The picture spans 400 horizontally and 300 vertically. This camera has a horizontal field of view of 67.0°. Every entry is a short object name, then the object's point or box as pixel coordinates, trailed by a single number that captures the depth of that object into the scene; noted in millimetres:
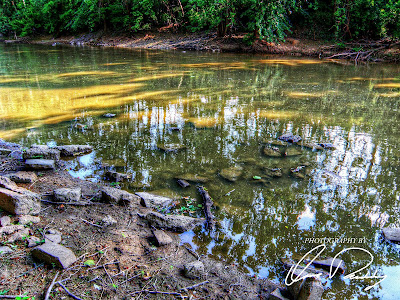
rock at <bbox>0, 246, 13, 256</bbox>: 2446
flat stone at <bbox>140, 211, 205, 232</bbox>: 3229
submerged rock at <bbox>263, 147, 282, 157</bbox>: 5058
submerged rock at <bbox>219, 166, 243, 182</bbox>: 4364
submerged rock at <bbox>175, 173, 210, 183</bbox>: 4297
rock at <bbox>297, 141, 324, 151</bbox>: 5328
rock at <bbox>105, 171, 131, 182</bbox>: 4219
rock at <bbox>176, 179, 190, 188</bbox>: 4117
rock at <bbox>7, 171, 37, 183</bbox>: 3799
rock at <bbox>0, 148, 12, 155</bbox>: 4707
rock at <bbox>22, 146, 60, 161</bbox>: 4422
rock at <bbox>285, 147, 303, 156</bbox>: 5113
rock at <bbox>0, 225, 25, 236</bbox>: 2674
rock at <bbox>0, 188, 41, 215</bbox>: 2945
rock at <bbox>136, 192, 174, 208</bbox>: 3625
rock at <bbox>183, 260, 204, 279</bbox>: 2512
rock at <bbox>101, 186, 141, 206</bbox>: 3550
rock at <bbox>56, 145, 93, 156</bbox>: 4879
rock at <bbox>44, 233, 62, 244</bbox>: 2659
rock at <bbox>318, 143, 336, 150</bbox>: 5328
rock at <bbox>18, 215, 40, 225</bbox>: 2885
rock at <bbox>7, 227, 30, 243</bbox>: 2612
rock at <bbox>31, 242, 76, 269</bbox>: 2367
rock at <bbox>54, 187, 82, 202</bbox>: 3426
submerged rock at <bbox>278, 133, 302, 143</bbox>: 5591
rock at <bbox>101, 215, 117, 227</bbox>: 3105
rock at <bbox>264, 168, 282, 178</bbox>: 4453
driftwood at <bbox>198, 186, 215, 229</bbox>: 3359
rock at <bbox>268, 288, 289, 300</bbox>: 2313
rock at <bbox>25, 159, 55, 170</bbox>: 4211
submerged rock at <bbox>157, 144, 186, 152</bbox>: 5203
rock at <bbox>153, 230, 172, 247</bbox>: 2902
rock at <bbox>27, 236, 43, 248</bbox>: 2601
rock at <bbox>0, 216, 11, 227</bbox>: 2750
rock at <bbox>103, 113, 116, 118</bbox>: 6703
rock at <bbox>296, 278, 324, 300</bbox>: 2256
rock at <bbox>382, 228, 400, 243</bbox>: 3180
